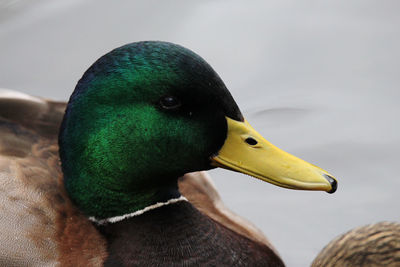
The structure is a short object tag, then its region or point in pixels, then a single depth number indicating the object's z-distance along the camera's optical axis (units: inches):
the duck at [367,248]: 242.7
